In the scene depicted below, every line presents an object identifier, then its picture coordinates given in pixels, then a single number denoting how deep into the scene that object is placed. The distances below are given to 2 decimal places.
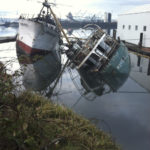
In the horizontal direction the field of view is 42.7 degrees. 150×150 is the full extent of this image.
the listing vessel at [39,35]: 21.88
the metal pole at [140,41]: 25.66
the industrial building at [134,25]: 25.78
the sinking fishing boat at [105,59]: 15.36
